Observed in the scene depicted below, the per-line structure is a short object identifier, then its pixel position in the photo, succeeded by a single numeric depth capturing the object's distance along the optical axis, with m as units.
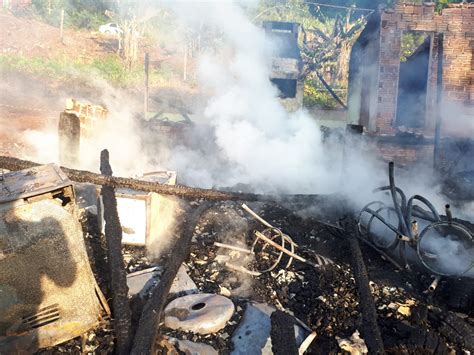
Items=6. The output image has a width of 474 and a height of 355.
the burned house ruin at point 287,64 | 13.81
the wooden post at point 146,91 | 11.90
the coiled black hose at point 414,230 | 5.40
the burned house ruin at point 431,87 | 10.27
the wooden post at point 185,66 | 18.61
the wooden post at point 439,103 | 10.23
